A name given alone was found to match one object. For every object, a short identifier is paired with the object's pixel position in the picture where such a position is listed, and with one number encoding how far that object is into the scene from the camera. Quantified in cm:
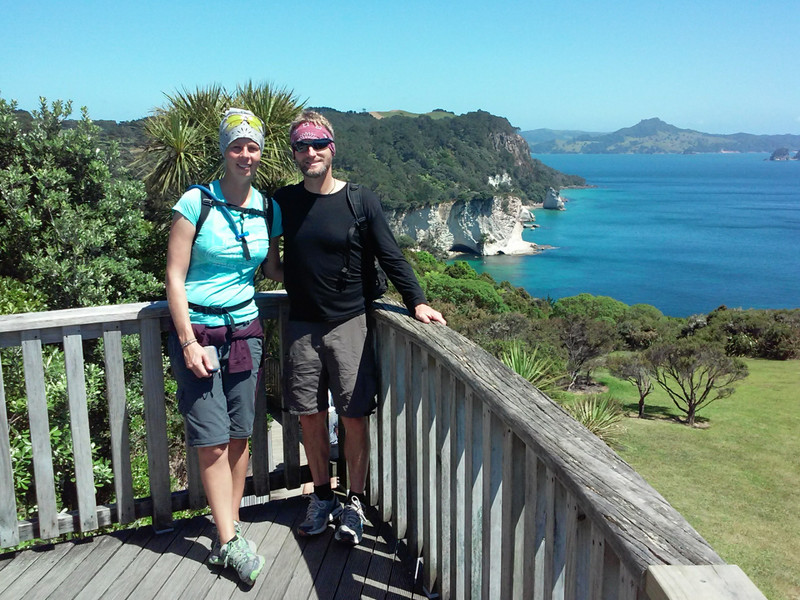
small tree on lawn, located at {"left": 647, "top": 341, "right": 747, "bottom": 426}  1916
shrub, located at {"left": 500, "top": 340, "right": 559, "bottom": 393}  838
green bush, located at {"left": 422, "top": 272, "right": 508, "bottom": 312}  4594
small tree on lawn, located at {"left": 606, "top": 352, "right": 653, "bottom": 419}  1953
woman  236
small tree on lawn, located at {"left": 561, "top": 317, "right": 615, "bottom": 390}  2244
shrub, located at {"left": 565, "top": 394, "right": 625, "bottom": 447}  1032
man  250
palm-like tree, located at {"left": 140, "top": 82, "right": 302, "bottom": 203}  1285
